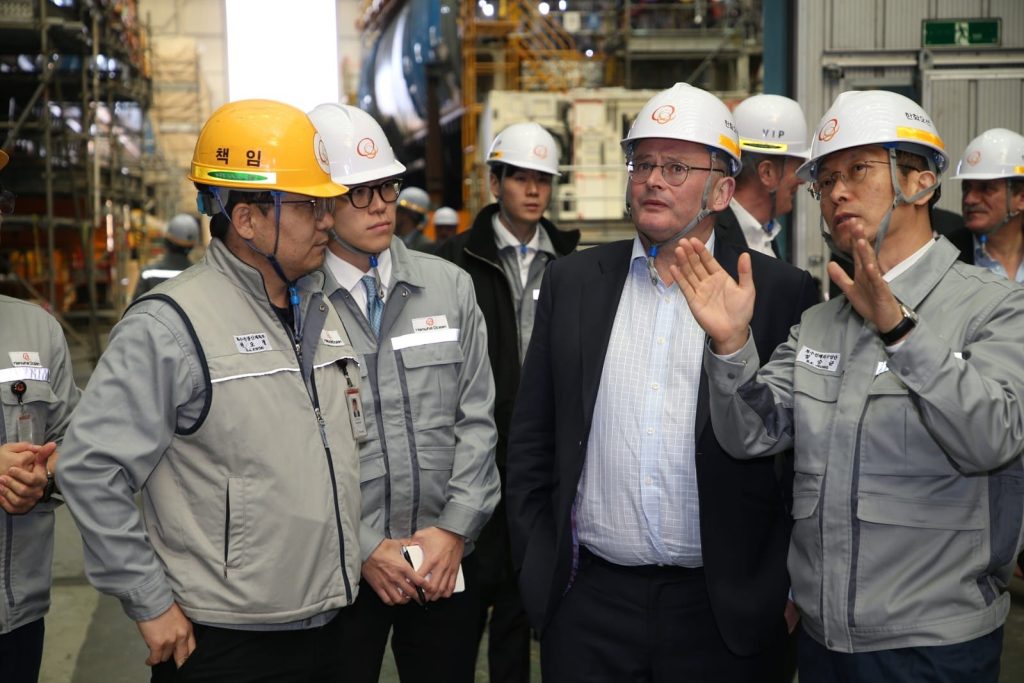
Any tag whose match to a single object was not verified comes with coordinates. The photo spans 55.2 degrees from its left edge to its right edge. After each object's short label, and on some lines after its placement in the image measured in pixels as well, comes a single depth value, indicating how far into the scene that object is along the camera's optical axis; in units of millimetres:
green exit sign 6875
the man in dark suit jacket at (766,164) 4094
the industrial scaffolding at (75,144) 12359
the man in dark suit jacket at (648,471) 2555
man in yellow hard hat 2236
